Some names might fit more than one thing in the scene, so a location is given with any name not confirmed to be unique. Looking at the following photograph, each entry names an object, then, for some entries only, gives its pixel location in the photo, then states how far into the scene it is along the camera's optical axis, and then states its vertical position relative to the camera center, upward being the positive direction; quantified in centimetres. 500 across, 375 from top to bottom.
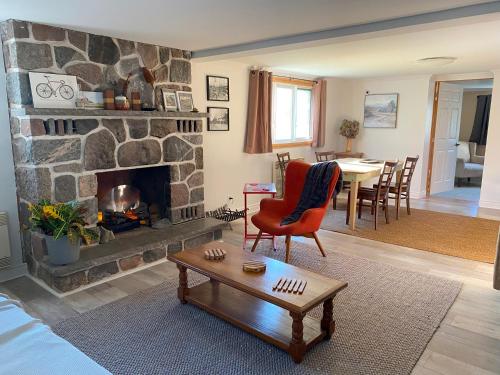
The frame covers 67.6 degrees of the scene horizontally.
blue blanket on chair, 368 -67
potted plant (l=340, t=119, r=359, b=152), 715 -13
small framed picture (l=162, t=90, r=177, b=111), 402 +22
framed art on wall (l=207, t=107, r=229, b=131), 487 +3
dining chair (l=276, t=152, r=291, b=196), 575 -61
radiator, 318 -103
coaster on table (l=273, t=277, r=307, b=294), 218 -96
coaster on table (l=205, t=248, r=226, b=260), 264 -94
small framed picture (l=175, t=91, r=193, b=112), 416 +22
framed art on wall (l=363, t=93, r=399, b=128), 690 +23
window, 609 +15
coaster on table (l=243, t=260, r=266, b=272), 244 -95
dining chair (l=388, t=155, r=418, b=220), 512 -90
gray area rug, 215 -138
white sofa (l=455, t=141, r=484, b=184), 800 -85
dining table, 468 -68
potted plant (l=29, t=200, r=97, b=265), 292 -84
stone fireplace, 302 -24
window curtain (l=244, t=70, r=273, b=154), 534 +12
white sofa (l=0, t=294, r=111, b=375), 122 -80
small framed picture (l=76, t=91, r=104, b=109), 329 +18
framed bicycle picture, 301 +24
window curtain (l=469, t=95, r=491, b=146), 888 +8
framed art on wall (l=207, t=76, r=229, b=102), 479 +42
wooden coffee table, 214 -115
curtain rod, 611 +72
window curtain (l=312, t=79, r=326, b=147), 669 +21
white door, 676 -24
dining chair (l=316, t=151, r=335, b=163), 637 -58
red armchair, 355 -91
